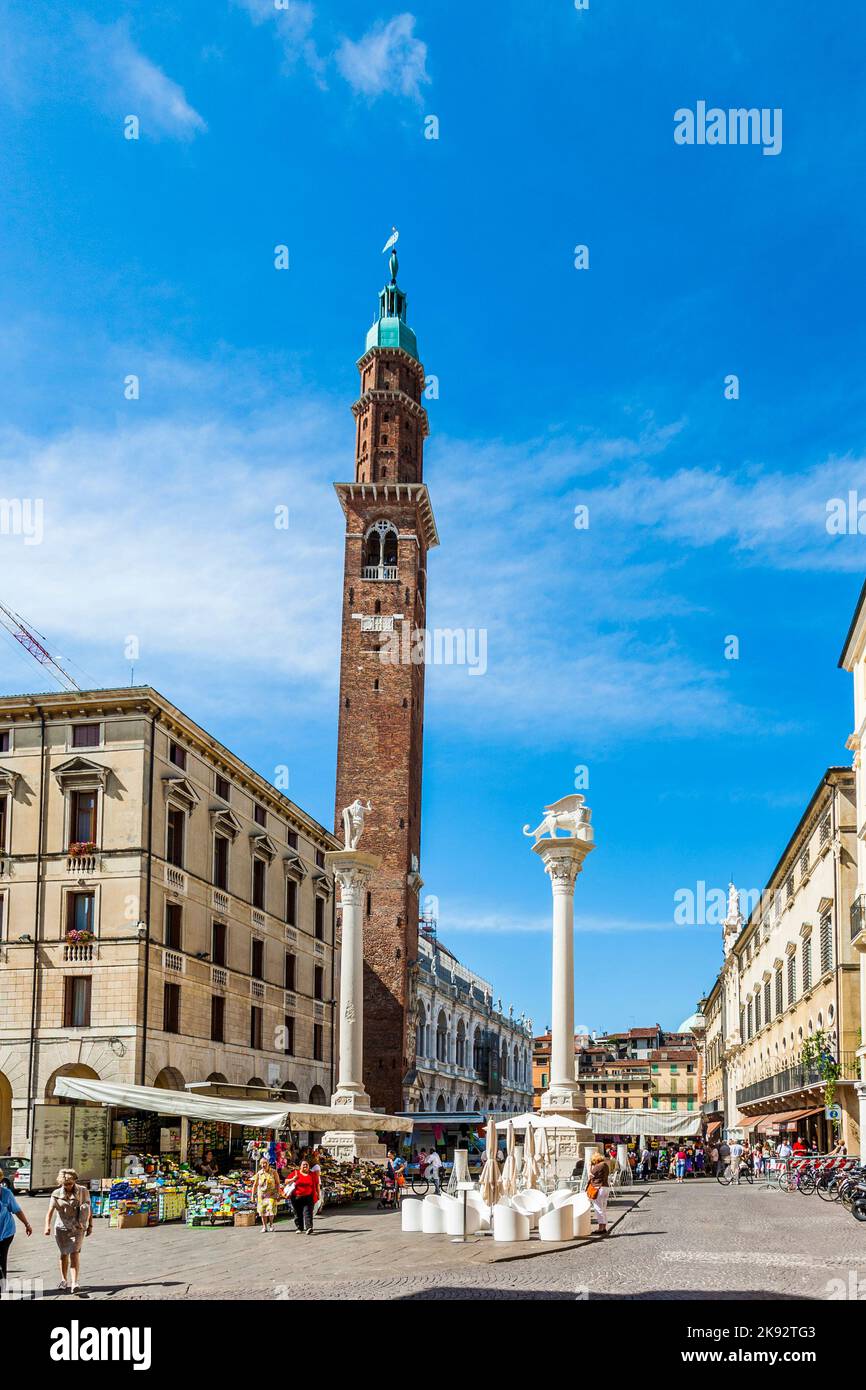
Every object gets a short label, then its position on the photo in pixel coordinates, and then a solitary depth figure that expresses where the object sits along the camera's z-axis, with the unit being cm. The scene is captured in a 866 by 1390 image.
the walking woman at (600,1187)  2309
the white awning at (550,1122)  3281
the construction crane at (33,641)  7588
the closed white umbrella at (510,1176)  2545
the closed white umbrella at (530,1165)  2698
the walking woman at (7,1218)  1484
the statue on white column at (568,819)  3625
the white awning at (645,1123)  4984
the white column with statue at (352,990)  3750
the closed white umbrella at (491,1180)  2417
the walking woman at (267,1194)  2597
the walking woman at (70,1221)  1580
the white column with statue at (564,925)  3475
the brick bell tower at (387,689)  7269
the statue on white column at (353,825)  4172
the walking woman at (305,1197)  2459
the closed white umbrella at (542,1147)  2848
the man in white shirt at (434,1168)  3790
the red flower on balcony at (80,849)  4109
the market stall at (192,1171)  2772
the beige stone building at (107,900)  3991
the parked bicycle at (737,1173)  4594
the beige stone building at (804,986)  4316
